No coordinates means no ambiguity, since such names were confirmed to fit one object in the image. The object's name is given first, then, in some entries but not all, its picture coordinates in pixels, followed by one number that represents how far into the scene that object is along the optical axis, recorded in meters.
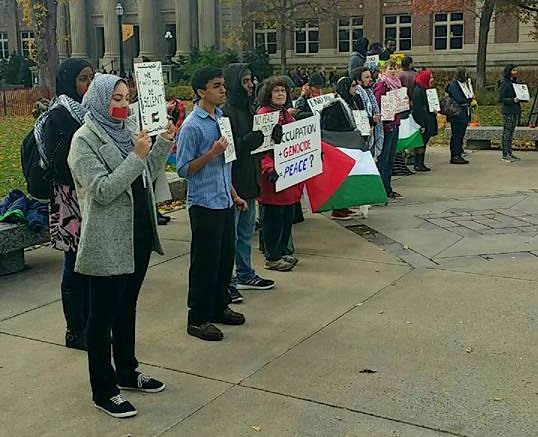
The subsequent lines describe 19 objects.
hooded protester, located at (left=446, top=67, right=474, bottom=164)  15.27
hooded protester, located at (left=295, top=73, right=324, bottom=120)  10.18
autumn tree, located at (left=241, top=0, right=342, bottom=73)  44.41
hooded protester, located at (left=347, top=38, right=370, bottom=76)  14.58
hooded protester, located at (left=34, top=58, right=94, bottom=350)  5.15
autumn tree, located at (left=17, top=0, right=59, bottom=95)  25.72
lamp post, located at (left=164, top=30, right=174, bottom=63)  55.75
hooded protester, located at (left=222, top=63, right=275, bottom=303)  6.40
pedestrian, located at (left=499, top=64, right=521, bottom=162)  14.88
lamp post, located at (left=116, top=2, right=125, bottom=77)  39.31
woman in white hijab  4.23
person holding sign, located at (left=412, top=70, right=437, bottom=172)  14.07
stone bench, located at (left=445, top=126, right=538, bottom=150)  17.38
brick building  47.38
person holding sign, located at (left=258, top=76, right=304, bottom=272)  7.26
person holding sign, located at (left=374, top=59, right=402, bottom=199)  11.34
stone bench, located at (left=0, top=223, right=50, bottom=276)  7.46
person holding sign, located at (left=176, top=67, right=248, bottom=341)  5.67
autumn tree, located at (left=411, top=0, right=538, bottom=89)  32.31
